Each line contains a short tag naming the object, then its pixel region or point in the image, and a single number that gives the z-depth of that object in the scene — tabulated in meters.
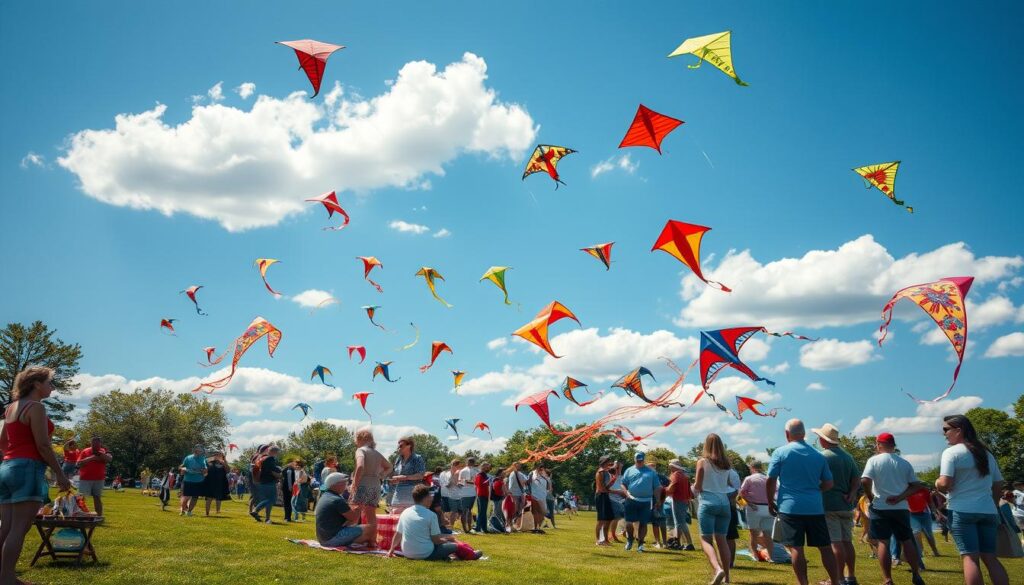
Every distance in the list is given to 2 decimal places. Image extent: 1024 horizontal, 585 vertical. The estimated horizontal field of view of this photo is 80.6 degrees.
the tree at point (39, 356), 47.81
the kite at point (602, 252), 13.92
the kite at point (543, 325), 13.46
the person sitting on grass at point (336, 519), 8.56
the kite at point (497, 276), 15.95
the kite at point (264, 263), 16.14
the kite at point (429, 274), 19.56
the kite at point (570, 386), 21.08
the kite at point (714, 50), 8.27
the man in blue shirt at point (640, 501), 11.18
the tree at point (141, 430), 61.88
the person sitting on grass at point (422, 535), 7.93
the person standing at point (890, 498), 6.62
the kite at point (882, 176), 11.31
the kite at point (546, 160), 13.21
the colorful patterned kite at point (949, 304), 7.84
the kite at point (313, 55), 8.74
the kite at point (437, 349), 24.08
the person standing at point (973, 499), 5.40
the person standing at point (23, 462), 4.83
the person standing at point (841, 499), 6.72
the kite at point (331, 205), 14.64
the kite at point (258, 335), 15.02
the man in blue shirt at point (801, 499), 6.02
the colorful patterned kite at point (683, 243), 11.23
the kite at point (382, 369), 26.11
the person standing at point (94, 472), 10.92
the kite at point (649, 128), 10.49
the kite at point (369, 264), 19.08
